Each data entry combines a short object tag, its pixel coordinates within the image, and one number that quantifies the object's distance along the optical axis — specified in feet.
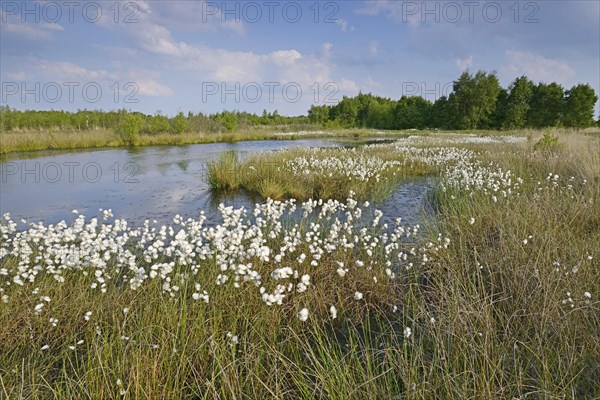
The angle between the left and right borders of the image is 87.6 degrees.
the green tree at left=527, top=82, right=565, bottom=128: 163.09
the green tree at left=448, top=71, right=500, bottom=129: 184.03
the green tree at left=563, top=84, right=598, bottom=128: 153.99
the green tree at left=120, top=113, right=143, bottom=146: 106.11
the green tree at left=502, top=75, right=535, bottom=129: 170.40
